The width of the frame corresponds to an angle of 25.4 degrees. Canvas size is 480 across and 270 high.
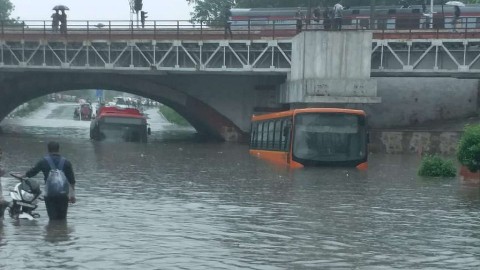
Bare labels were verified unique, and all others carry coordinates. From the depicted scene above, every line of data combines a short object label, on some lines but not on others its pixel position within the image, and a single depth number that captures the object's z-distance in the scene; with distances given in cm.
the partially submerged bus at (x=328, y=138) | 3186
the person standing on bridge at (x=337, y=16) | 4769
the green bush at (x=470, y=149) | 2642
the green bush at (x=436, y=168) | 2864
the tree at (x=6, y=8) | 14459
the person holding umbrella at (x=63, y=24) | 5644
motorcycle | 1606
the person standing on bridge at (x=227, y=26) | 5257
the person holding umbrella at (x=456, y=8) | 5323
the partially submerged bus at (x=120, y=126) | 5341
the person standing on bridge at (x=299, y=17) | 5001
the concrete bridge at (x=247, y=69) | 4522
